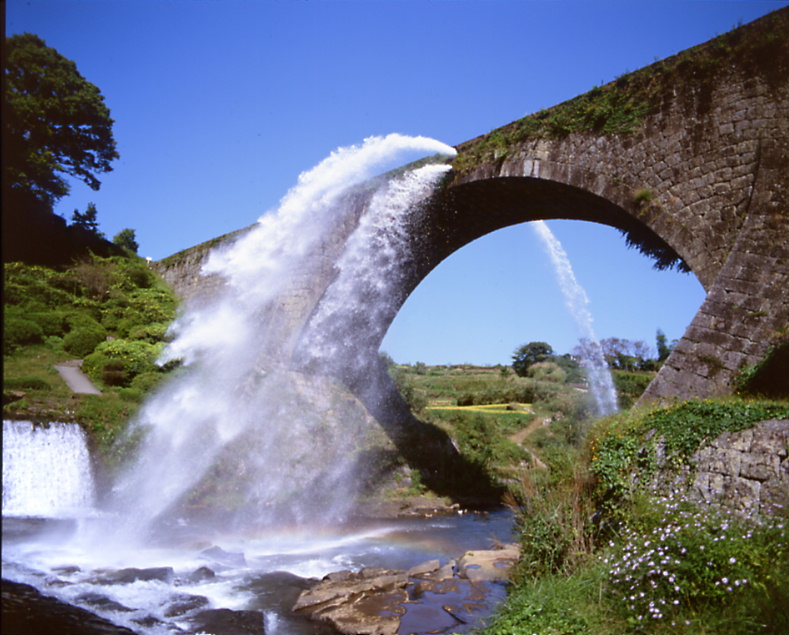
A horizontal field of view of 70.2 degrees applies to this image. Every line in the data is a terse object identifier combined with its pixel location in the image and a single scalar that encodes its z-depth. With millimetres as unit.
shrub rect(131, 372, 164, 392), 14766
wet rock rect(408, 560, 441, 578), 8312
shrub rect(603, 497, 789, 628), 3891
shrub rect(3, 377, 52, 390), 11664
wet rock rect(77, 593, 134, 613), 6082
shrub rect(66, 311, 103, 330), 16203
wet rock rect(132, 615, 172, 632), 5787
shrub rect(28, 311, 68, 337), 14935
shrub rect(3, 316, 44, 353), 12990
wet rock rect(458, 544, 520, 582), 7816
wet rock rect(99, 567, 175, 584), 7129
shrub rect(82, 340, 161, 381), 15141
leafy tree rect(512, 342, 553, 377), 41109
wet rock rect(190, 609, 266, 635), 5852
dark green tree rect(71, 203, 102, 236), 21438
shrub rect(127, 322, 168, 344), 17489
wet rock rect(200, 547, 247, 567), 8859
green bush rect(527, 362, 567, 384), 32719
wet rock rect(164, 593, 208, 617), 6290
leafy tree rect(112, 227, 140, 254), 30125
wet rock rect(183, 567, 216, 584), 7631
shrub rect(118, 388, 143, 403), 13867
